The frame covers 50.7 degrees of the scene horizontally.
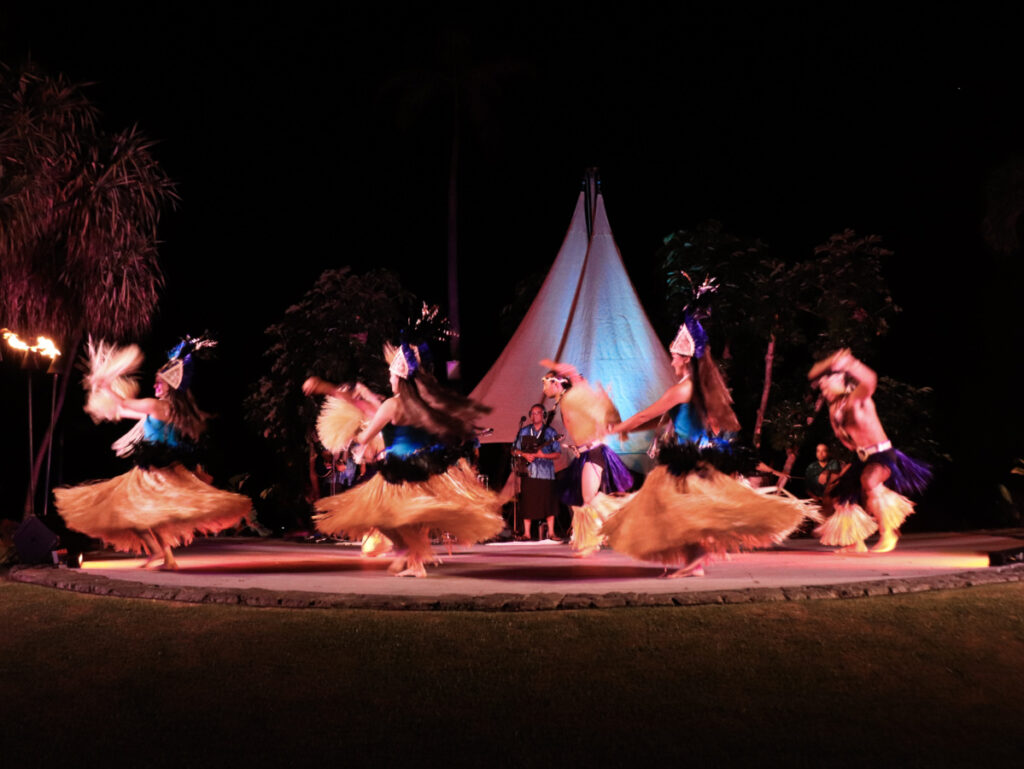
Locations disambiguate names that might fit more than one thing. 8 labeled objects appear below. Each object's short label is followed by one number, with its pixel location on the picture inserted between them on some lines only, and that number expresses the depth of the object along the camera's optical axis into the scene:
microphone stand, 12.14
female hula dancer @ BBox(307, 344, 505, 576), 7.39
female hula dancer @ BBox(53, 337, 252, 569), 8.31
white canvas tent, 13.72
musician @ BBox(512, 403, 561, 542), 11.66
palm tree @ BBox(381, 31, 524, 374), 18.94
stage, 6.02
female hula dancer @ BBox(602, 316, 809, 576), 6.71
